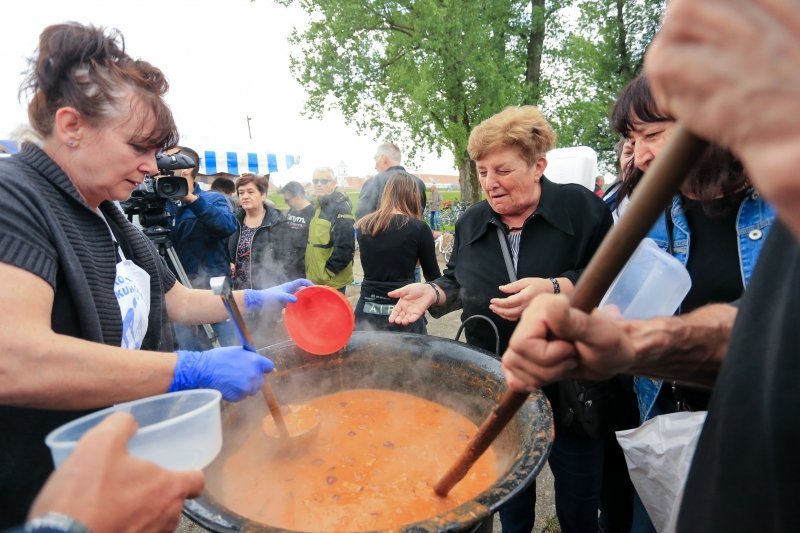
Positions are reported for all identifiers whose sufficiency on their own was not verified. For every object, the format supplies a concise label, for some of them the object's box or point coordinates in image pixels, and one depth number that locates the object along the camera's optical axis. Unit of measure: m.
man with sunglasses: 4.98
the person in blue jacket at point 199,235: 4.04
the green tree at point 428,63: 11.56
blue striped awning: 9.09
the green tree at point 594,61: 13.18
